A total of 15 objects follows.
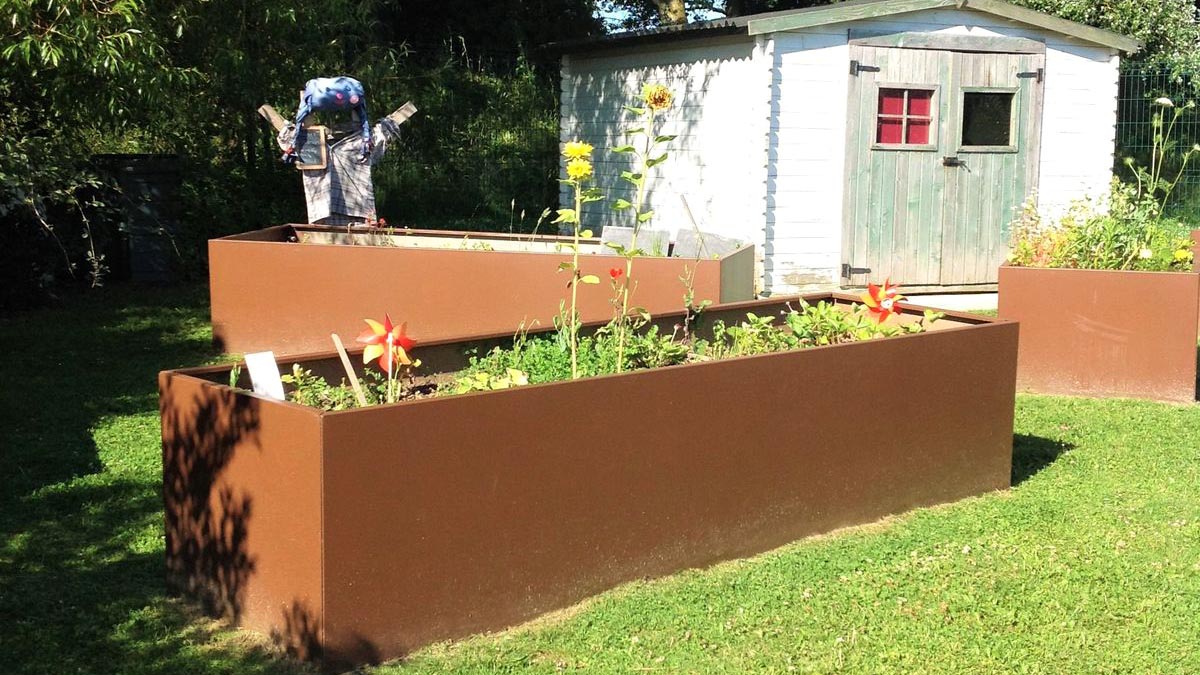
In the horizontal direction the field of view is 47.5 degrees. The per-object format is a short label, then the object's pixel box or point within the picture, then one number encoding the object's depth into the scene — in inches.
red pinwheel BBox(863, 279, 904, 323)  246.7
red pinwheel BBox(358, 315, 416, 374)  184.5
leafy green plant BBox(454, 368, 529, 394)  193.8
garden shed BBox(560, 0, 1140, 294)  487.2
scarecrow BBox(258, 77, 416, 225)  435.5
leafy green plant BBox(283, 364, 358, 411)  189.3
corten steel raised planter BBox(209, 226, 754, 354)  352.8
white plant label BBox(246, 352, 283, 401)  180.9
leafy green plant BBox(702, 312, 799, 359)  234.8
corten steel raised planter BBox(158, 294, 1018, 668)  160.9
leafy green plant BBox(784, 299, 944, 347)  238.8
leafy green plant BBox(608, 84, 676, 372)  208.5
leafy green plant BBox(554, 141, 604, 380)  202.8
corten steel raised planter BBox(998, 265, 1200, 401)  330.6
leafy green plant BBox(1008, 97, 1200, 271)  347.6
